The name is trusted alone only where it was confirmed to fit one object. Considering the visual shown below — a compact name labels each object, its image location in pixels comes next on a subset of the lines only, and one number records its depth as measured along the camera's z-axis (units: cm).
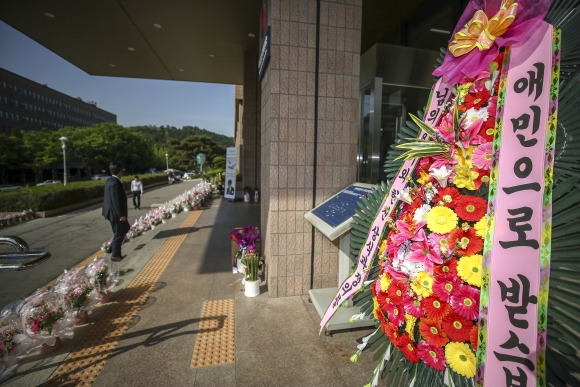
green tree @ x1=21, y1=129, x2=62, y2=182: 3412
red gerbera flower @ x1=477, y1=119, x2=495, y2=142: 117
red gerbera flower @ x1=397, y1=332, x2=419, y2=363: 124
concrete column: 363
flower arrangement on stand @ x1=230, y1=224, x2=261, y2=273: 441
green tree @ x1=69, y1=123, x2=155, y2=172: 4121
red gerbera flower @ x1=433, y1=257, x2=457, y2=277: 111
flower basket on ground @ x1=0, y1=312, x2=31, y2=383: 250
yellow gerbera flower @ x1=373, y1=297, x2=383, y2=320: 143
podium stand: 294
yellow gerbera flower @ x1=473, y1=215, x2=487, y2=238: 108
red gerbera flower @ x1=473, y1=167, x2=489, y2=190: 114
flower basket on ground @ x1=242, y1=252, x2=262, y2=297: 393
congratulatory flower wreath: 108
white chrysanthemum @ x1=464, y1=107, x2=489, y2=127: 121
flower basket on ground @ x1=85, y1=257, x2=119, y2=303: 363
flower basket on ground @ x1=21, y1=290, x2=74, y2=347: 270
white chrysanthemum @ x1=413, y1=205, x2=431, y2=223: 128
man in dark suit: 579
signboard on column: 1308
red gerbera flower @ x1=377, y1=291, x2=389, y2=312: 134
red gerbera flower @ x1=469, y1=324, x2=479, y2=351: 103
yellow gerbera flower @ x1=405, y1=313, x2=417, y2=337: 121
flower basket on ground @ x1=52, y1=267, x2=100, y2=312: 316
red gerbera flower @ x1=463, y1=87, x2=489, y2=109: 125
